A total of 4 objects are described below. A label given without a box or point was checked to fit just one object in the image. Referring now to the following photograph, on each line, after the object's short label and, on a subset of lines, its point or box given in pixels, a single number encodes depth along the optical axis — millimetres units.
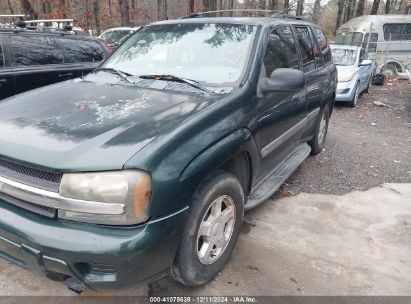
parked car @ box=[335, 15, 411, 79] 14648
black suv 5234
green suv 1964
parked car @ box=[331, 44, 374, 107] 9336
